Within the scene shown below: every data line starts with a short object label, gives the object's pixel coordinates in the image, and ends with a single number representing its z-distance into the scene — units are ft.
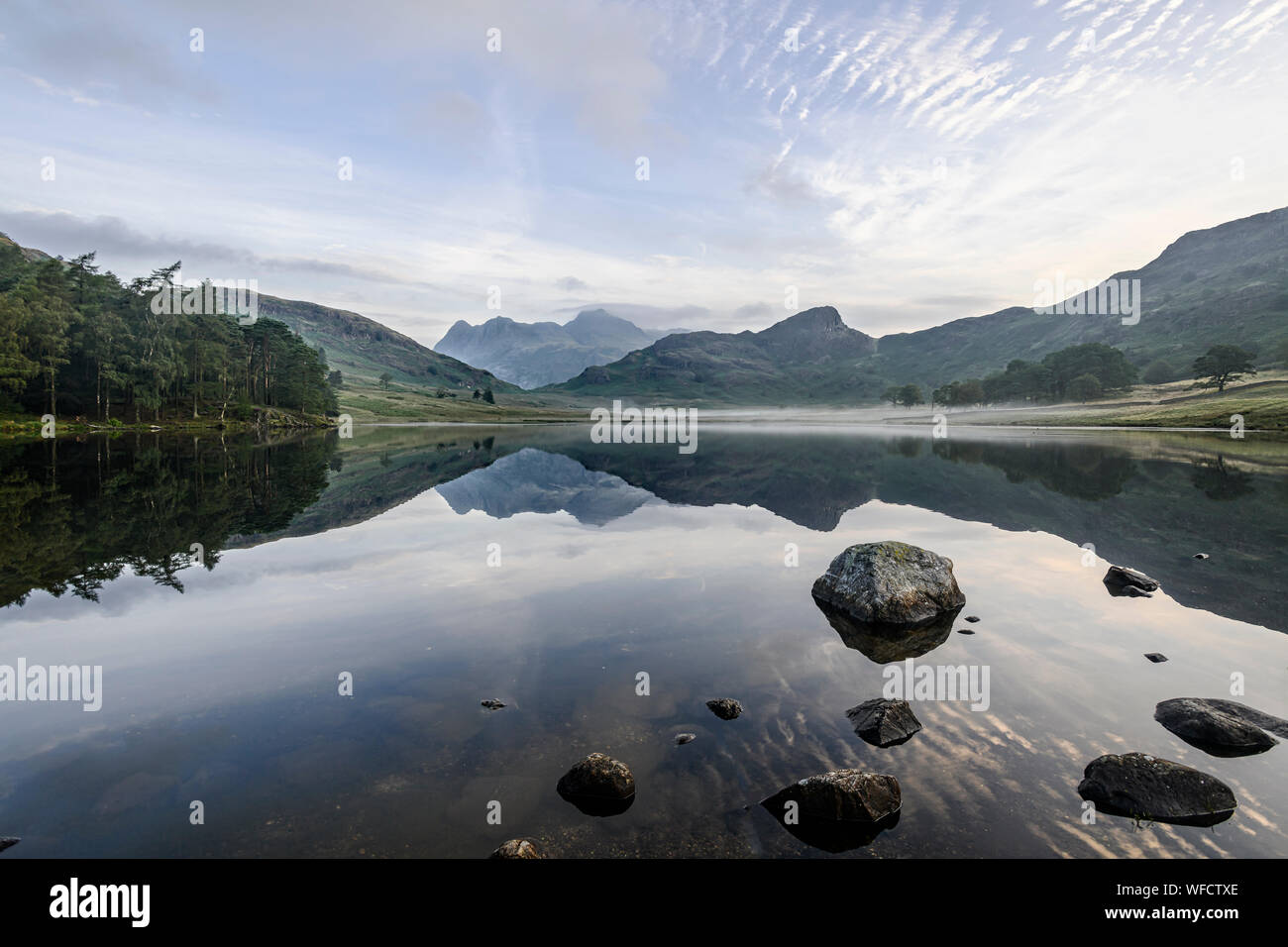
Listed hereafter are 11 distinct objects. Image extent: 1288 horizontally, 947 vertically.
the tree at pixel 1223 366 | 506.89
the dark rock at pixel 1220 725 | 37.06
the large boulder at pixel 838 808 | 28.66
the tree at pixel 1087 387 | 635.66
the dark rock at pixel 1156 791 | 30.40
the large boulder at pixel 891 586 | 61.31
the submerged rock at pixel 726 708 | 40.34
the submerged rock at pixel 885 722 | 37.58
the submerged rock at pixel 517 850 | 25.84
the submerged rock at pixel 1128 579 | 70.60
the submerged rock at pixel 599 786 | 30.60
